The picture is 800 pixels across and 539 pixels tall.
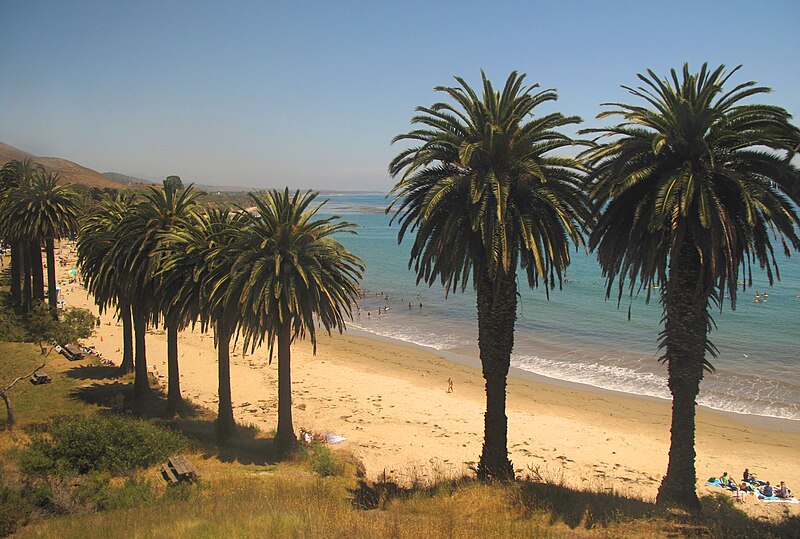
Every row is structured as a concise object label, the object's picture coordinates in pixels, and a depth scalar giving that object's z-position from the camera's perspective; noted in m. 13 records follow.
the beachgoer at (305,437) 19.81
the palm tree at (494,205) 12.24
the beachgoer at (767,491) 18.11
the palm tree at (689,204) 10.81
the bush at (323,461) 16.16
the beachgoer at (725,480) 18.91
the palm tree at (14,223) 29.28
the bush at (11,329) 27.97
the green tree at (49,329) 28.86
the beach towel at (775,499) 17.85
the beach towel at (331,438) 21.42
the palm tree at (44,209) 28.31
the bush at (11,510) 9.84
